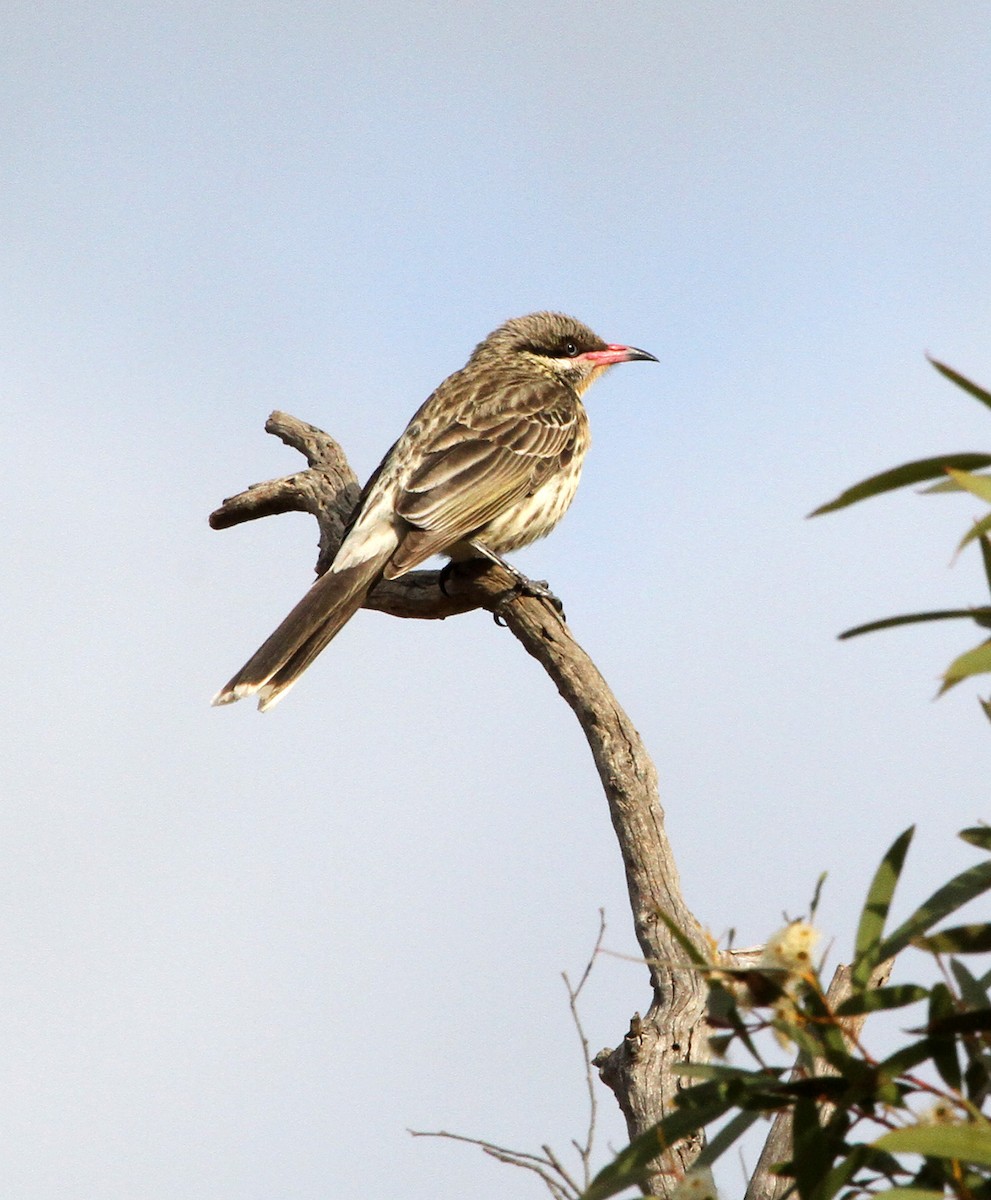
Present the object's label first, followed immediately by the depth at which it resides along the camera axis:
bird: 9.97
